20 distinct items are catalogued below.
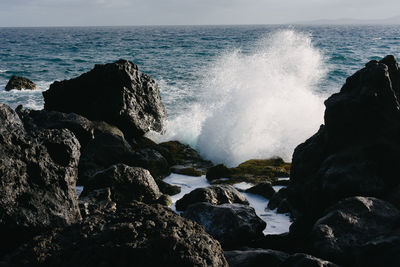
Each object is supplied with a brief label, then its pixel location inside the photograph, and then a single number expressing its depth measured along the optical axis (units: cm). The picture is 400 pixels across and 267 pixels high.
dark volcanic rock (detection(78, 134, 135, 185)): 834
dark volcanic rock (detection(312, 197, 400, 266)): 438
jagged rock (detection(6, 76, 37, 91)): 2078
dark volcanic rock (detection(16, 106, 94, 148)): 955
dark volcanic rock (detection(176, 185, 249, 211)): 639
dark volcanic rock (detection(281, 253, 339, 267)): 382
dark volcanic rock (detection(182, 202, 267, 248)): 519
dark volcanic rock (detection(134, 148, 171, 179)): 866
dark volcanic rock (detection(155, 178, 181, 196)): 778
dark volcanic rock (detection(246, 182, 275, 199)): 757
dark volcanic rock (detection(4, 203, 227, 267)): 308
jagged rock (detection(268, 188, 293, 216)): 677
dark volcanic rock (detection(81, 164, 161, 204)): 661
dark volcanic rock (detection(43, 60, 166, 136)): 1134
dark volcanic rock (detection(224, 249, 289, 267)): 416
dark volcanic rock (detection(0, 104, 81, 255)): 368
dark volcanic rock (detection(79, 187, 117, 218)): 503
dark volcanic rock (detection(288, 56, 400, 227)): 563
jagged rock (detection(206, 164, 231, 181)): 891
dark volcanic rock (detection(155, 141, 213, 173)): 988
